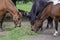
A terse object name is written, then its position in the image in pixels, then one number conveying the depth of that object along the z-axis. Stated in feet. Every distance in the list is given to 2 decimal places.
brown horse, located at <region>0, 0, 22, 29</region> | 36.47
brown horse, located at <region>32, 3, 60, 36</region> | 33.42
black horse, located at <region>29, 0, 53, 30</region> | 39.11
